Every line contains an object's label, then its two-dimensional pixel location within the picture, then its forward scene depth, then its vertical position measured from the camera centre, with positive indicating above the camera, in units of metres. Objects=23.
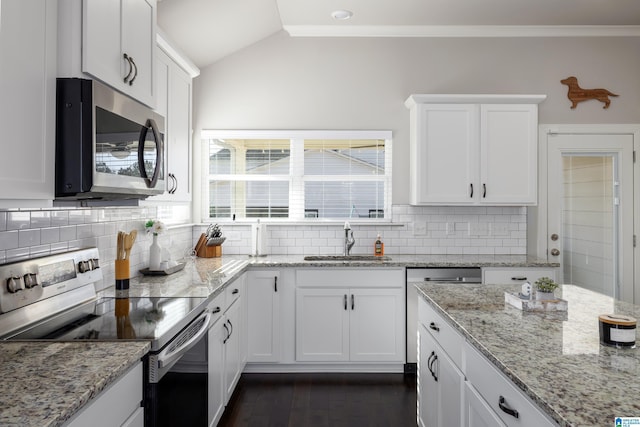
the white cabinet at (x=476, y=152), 3.71 +0.55
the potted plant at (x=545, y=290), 1.84 -0.32
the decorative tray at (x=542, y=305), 1.79 -0.37
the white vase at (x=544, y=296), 1.83 -0.34
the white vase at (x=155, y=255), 2.84 -0.27
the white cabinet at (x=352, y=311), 3.46 -0.76
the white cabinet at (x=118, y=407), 1.10 -0.54
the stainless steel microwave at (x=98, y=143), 1.48 +0.27
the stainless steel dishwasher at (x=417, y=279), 3.46 -0.51
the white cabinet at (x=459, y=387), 1.18 -0.60
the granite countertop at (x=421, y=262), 3.43 -0.38
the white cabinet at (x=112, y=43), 1.50 +0.68
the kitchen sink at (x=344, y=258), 3.74 -0.38
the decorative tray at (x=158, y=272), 2.80 -0.37
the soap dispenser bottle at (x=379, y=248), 3.89 -0.30
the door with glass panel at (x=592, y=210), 4.02 +0.05
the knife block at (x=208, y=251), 3.72 -0.31
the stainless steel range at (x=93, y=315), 1.51 -0.42
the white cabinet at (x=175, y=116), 2.61 +0.65
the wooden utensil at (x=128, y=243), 2.39 -0.16
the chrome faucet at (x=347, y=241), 3.87 -0.23
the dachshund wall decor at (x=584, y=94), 4.03 +1.14
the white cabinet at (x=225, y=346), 2.32 -0.81
